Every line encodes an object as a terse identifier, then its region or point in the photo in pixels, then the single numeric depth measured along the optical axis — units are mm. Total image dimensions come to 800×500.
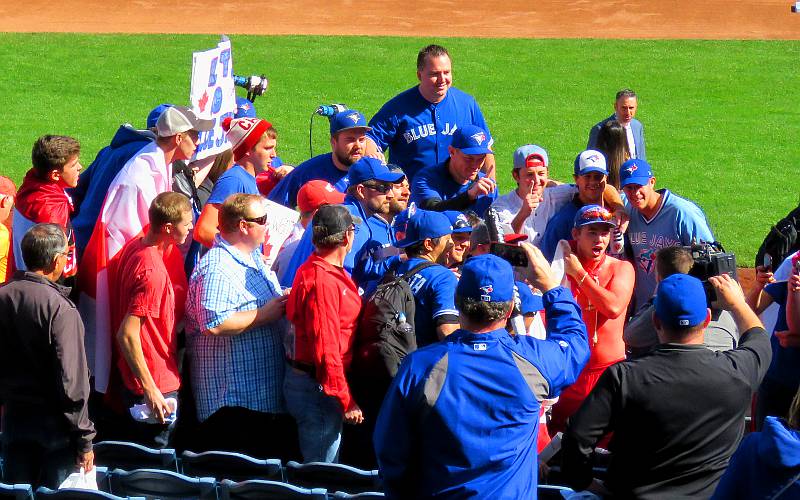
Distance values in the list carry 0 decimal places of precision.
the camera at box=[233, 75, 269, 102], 16797
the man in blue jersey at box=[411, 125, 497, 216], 12234
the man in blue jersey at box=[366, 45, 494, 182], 14367
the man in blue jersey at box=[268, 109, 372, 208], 12547
